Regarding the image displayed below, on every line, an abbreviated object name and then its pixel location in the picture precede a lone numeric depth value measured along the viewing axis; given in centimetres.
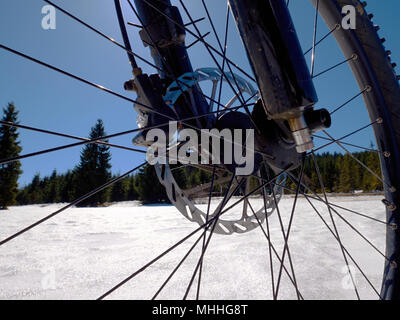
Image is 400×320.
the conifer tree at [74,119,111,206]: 2144
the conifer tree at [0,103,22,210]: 1378
